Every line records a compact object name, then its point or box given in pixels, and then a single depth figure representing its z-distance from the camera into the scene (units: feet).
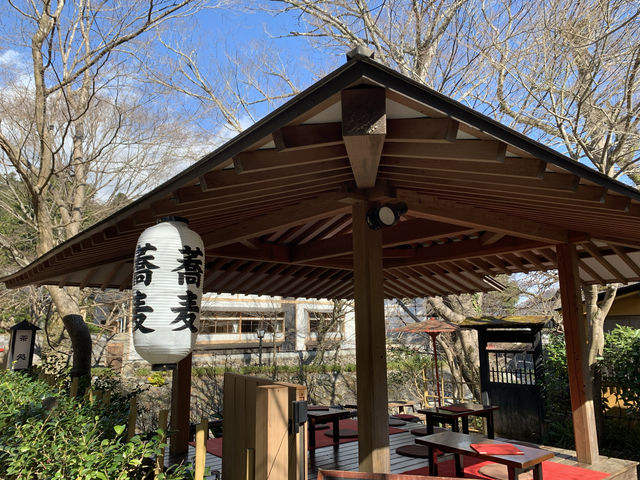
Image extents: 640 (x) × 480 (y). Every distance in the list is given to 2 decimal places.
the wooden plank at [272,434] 10.14
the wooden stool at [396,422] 25.33
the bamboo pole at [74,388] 15.09
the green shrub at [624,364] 26.37
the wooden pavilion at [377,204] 7.92
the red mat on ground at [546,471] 15.74
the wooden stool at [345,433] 22.49
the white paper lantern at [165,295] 10.85
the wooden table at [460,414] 20.31
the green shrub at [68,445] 8.80
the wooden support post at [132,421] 10.64
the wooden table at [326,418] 20.37
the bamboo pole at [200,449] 9.28
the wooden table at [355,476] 8.13
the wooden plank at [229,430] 13.88
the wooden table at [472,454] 13.00
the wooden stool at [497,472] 16.10
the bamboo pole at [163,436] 9.27
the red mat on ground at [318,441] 21.22
